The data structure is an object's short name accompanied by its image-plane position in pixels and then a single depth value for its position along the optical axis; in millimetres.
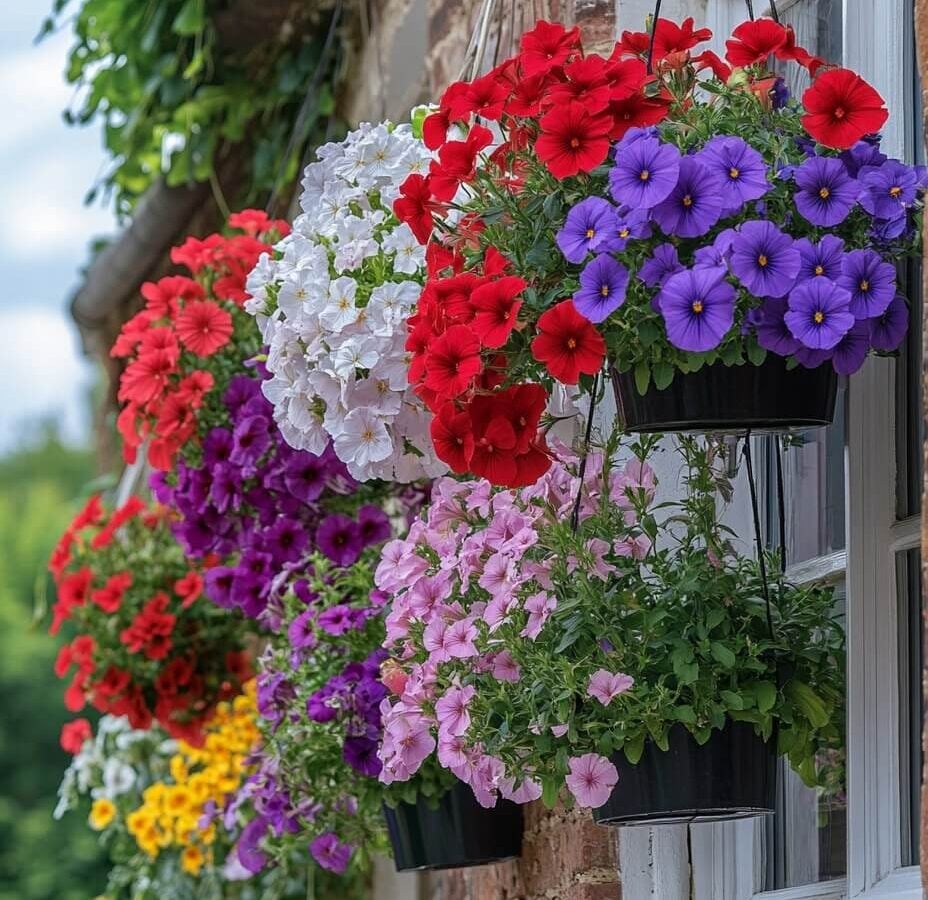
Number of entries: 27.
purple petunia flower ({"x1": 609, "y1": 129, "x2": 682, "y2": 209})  3403
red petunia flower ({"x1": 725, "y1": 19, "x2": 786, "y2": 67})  3554
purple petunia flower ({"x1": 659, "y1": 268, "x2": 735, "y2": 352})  3362
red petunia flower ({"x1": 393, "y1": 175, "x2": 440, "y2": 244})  3698
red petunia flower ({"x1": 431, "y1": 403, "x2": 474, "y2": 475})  3543
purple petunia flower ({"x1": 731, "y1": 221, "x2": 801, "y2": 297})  3369
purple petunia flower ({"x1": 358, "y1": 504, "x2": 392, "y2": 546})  4292
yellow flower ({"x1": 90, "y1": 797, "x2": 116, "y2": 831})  5757
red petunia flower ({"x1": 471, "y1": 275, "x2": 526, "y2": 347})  3479
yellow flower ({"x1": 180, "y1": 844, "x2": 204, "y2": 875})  5344
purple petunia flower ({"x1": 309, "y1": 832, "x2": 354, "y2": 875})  4325
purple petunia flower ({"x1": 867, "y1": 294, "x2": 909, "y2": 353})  3411
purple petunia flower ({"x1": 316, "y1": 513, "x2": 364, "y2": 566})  4287
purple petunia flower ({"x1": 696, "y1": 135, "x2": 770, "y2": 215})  3399
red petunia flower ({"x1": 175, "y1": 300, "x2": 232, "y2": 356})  4394
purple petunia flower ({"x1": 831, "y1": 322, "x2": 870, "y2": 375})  3404
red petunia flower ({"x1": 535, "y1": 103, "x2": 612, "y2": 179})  3475
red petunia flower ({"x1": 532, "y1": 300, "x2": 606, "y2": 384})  3449
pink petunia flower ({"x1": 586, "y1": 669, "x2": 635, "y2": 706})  3518
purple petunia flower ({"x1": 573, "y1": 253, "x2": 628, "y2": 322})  3401
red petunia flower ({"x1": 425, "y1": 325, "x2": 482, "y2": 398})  3494
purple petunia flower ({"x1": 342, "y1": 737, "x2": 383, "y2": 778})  4089
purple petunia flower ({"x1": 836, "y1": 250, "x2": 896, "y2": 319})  3377
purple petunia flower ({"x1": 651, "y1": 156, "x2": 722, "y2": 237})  3401
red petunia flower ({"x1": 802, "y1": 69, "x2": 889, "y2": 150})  3407
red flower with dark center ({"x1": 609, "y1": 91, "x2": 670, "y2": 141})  3506
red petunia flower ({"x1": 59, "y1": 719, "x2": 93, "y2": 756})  5476
